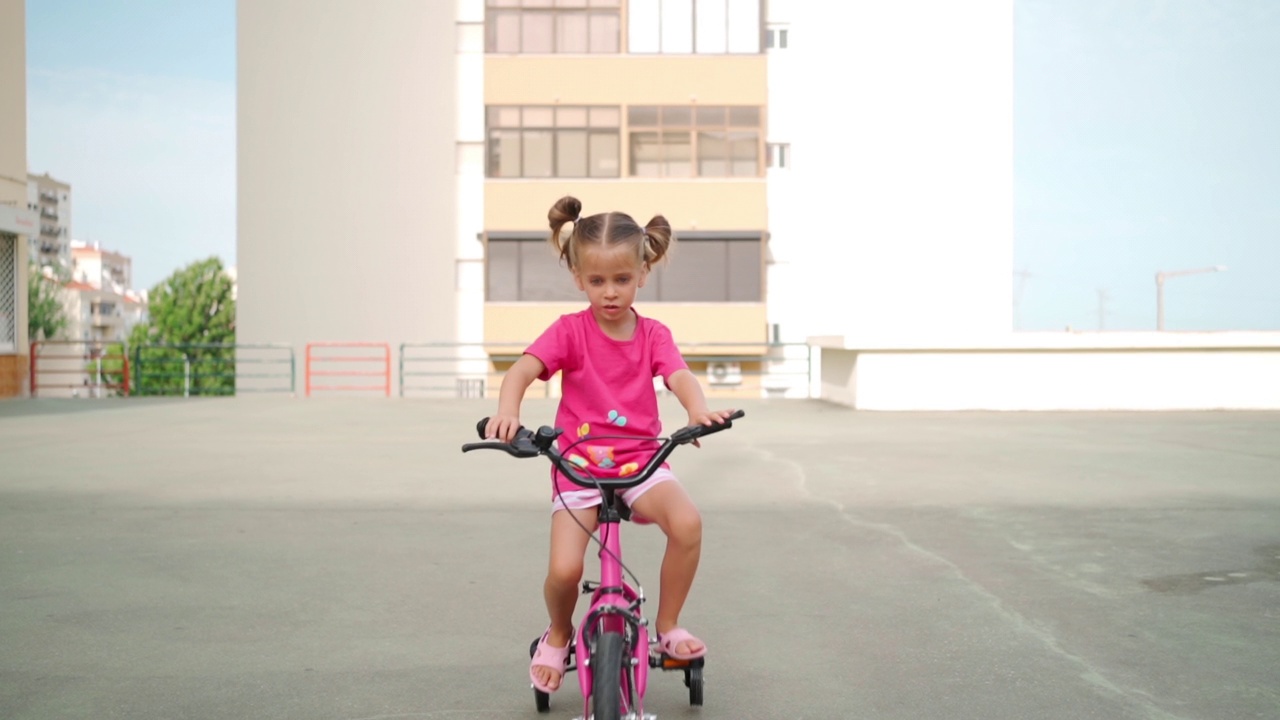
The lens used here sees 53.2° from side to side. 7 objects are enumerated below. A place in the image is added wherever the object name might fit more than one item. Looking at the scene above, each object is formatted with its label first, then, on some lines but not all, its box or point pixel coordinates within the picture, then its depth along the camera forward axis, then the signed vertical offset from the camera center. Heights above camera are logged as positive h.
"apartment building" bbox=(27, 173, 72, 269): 167.75 +19.49
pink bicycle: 2.93 -0.61
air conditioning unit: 32.19 -0.34
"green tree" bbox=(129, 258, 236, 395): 66.31 +2.82
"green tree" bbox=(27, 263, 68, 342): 81.75 +3.64
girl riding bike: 3.23 -0.09
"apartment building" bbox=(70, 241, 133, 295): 173.00 +13.26
